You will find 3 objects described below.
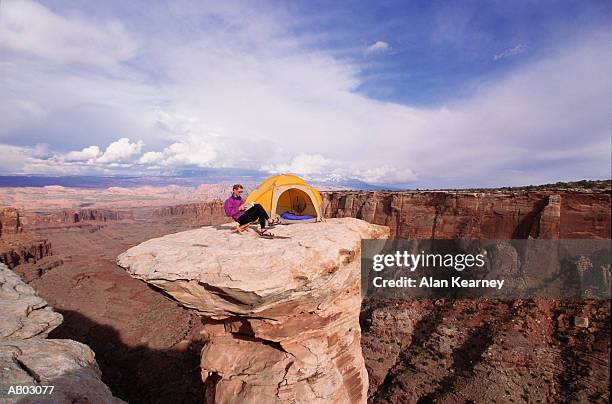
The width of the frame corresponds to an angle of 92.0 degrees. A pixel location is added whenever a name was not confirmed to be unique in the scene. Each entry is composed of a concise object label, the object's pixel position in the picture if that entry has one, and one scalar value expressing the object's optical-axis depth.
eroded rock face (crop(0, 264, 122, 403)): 9.66
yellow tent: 14.51
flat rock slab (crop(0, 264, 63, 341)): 17.52
